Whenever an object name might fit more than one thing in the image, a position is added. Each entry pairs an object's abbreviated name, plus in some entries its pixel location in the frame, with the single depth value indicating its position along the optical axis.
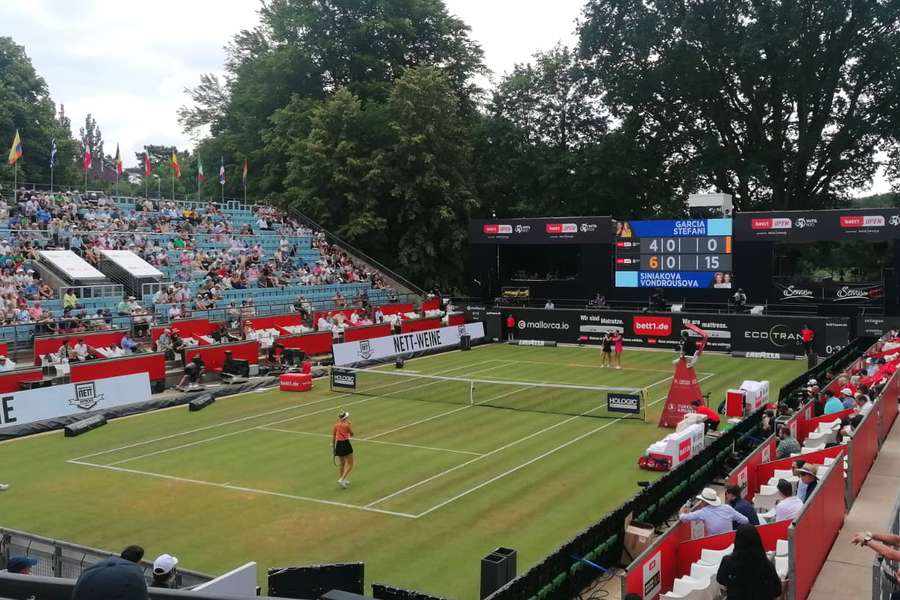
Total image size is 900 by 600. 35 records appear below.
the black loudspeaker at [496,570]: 11.86
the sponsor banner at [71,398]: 25.66
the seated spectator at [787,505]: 12.61
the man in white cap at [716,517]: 12.39
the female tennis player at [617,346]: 38.09
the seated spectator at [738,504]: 12.76
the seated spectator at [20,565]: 10.11
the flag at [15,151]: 42.50
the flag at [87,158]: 45.52
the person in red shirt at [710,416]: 22.22
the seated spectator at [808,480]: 13.69
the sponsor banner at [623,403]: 26.81
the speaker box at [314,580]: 11.19
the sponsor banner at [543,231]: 51.41
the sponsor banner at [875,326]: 42.53
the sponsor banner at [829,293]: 45.50
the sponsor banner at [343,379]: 32.78
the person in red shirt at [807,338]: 39.19
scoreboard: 47.41
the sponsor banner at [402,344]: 38.84
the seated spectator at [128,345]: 33.97
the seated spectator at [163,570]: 10.76
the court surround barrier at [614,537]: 10.84
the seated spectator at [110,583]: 5.57
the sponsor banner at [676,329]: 40.81
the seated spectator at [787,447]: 17.28
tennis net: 27.33
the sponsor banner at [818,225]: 44.47
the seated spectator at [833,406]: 20.75
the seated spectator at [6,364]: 29.22
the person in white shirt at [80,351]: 32.19
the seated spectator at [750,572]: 9.49
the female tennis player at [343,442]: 18.91
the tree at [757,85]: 56.72
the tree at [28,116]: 64.19
